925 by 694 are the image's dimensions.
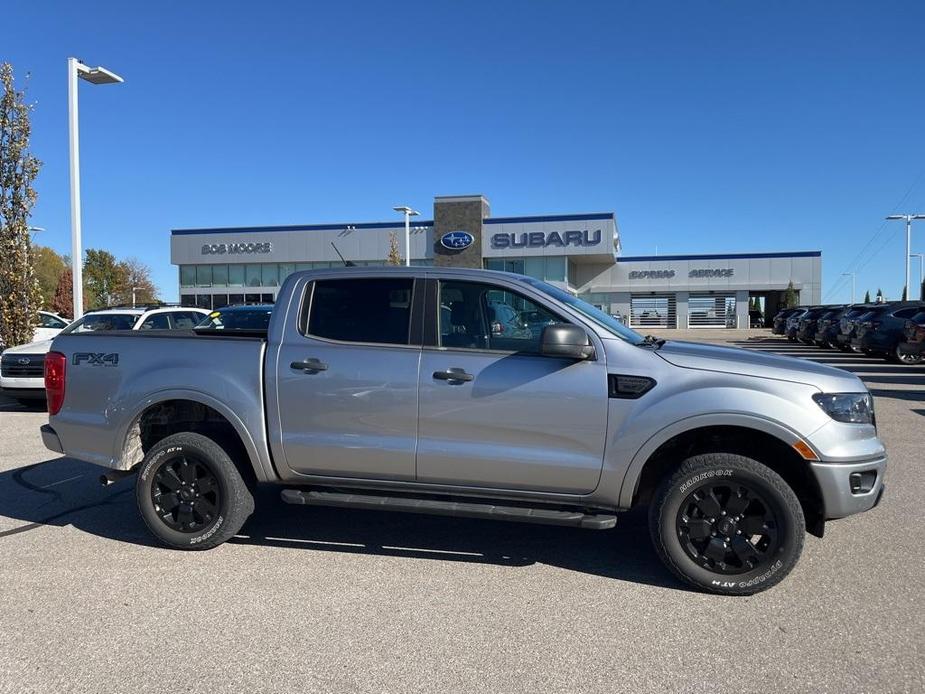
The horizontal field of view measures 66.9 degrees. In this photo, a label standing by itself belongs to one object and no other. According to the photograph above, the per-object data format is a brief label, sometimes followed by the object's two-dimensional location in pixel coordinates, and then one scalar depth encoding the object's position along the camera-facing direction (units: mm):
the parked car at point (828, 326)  24516
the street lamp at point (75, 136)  14133
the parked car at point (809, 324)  27969
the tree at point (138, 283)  81000
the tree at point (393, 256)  34906
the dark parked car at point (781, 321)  35156
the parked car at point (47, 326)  15466
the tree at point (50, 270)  68562
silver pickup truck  4074
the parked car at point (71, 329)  11008
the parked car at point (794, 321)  31227
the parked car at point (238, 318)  12219
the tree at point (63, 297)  63250
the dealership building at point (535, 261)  43562
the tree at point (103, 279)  73812
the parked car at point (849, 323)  21097
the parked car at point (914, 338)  15561
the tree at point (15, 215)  14273
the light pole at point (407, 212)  29550
